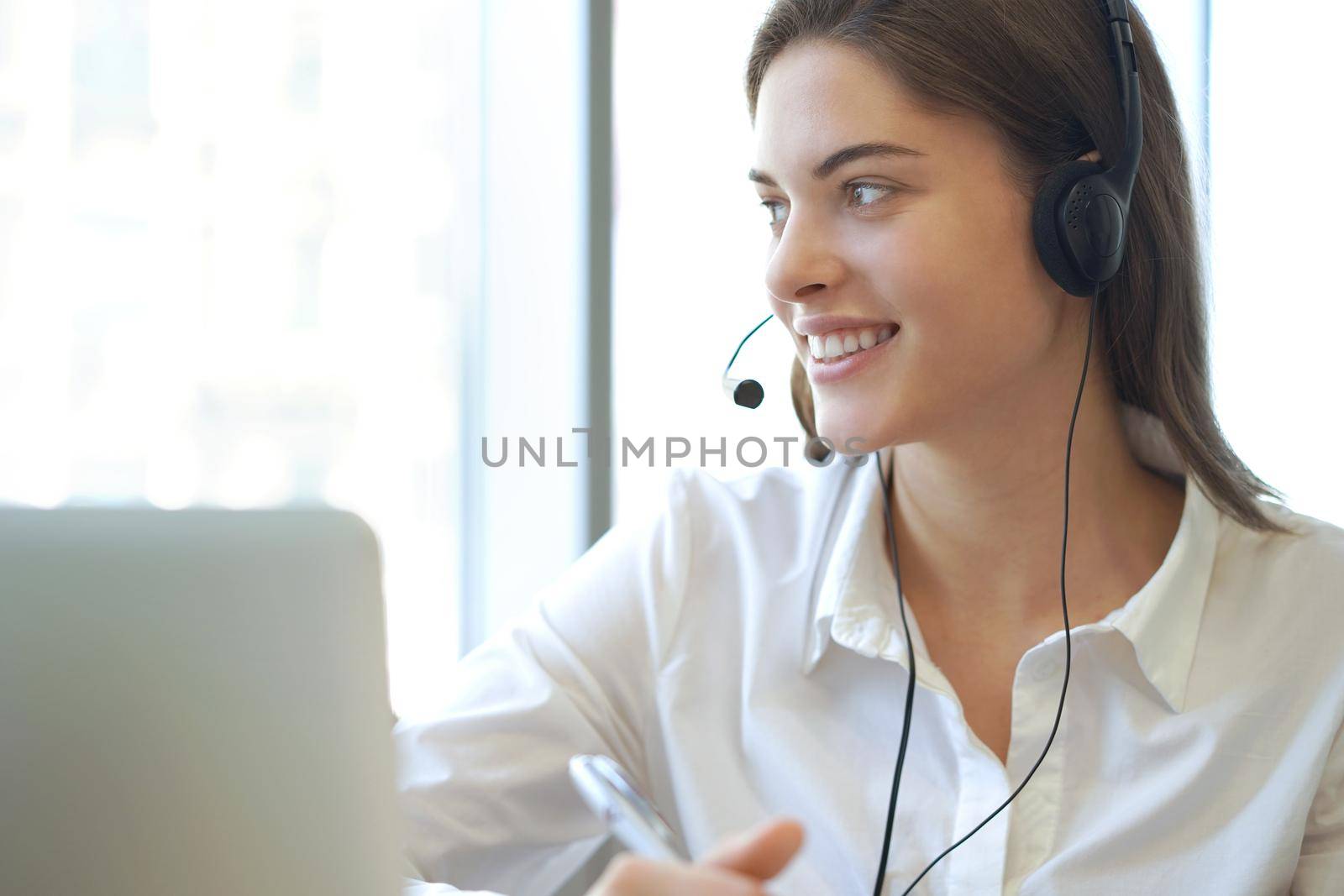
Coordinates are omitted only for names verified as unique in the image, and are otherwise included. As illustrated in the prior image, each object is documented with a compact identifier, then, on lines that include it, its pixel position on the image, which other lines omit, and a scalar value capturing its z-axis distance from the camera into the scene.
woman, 1.46
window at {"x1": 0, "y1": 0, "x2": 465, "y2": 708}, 1.57
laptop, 1.11
